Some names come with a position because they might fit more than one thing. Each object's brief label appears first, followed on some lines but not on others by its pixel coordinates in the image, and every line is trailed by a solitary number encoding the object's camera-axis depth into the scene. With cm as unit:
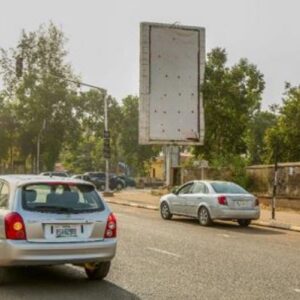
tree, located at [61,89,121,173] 7606
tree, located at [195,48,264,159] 3894
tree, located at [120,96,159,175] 9769
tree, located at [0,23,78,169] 7000
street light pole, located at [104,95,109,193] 3953
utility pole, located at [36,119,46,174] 6785
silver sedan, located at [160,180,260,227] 1875
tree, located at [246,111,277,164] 9331
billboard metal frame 4225
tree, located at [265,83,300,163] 4094
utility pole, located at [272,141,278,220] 2098
